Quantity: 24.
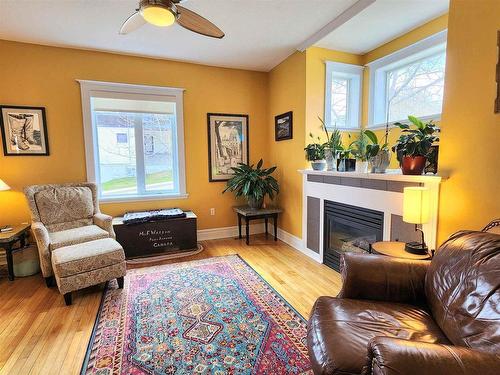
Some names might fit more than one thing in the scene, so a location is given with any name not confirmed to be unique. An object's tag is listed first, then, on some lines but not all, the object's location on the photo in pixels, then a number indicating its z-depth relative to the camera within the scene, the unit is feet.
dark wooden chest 10.93
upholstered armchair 8.68
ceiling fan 5.57
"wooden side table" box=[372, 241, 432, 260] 6.12
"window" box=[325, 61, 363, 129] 11.15
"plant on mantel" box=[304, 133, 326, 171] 10.34
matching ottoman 7.23
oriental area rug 5.27
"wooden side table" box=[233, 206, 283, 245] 12.37
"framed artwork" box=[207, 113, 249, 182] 13.37
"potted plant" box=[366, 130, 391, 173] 7.95
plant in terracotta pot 6.63
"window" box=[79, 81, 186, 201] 11.50
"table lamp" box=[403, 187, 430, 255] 6.22
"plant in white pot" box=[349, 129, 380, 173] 7.98
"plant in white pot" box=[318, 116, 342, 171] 9.82
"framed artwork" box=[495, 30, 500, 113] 5.32
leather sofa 2.79
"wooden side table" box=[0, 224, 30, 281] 8.61
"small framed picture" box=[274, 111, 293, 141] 12.09
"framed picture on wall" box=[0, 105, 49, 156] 10.26
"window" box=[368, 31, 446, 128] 9.07
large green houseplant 12.57
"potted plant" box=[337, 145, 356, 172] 9.34
